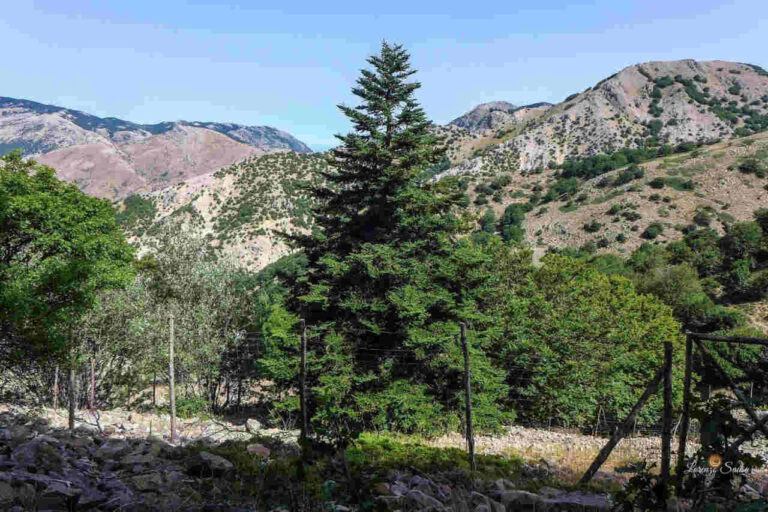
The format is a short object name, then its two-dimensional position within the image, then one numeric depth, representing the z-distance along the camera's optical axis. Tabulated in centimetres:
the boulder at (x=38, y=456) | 554
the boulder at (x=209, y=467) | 655
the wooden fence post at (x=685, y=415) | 507
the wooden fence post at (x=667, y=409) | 581
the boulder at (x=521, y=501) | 589
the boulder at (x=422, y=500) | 528
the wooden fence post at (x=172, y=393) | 1214
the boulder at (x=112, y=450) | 676
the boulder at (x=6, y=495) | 423
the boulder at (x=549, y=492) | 658
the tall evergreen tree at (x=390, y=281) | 1686
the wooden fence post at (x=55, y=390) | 1954
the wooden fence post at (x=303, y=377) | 740
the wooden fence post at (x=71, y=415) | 1031
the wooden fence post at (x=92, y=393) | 2226
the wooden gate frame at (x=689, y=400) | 448
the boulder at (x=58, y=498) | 438
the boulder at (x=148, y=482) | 543
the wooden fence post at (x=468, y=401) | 886
